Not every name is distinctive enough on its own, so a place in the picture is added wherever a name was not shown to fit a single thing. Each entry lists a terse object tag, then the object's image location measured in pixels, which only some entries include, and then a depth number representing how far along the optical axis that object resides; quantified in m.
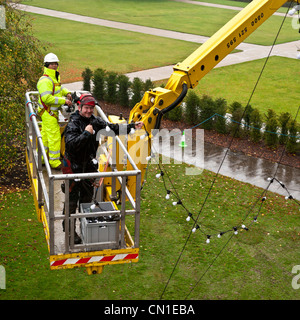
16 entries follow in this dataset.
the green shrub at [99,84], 20.31
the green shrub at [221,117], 17.30
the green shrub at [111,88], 20.09
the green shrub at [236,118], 17.03
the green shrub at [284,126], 16.34
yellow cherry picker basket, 6.74
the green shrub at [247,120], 17.02
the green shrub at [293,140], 15.87
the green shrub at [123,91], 19.67
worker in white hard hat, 9.41
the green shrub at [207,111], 17.70
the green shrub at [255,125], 16.62
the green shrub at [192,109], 18.03
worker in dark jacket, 7.37
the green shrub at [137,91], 19.38
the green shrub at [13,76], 12.49
